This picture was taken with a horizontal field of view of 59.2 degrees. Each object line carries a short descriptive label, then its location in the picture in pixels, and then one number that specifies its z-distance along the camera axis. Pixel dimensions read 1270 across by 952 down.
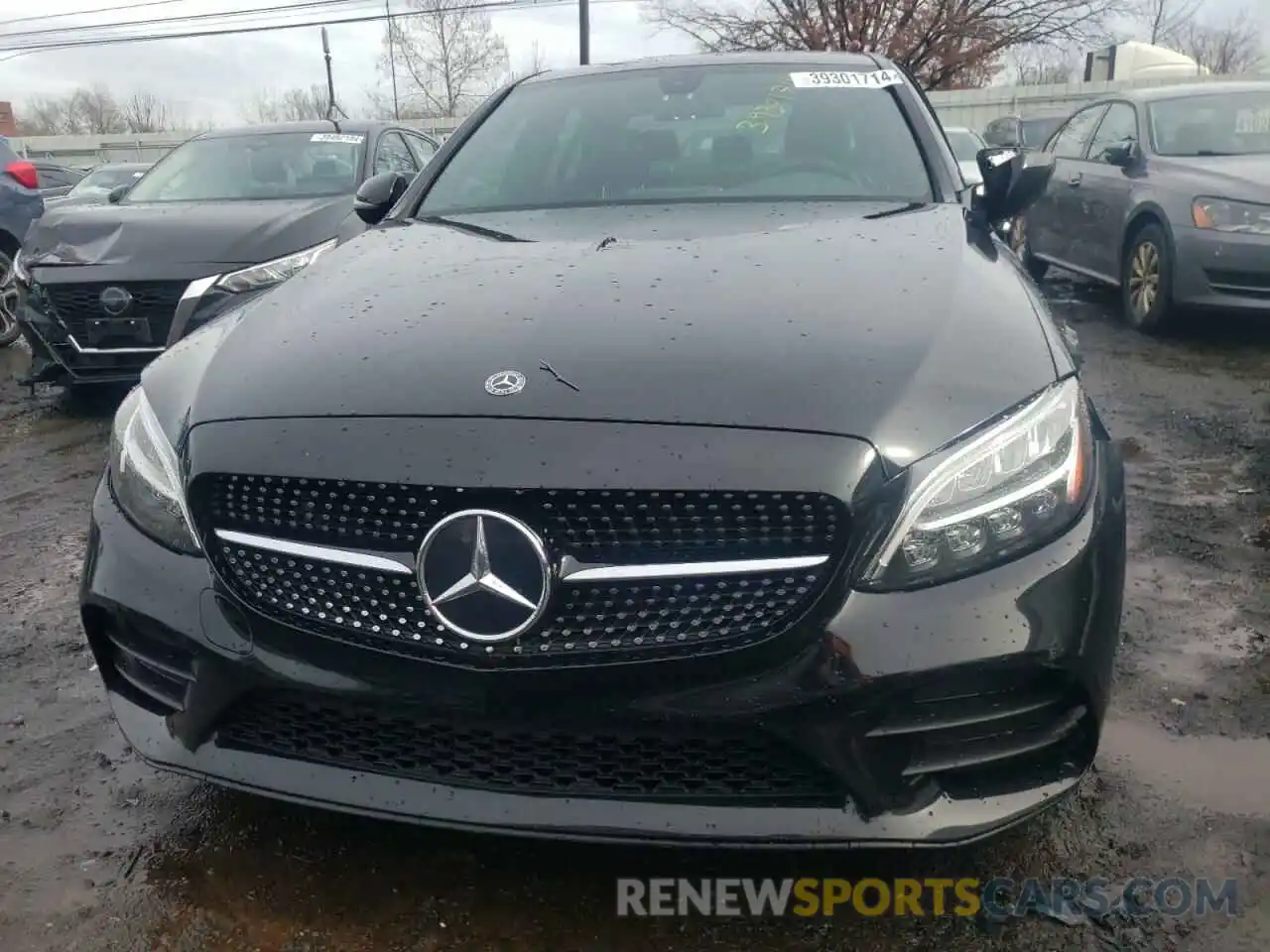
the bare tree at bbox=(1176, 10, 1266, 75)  63.44
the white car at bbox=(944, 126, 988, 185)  13.72
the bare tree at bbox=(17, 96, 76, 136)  61.28
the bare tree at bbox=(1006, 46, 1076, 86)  44.42
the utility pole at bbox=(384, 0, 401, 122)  46.12
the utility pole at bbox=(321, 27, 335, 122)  41.81
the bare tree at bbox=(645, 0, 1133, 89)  25.70
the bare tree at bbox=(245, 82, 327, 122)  56.72
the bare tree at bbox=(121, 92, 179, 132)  62.17
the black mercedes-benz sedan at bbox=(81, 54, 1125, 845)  1.64
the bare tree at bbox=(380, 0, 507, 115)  47.25
